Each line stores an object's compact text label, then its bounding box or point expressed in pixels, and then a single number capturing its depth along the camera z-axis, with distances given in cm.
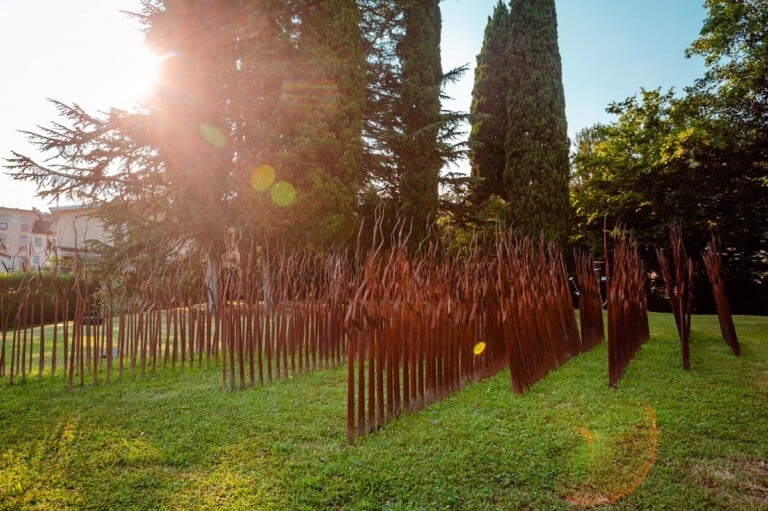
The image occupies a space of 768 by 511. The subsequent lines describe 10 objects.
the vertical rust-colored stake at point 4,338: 509
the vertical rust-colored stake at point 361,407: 318
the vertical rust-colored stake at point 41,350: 467
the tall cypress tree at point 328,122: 1077
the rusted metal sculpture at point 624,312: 445
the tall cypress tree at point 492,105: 1762
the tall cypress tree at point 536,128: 1484
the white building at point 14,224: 3425
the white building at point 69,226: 2576
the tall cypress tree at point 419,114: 1360
